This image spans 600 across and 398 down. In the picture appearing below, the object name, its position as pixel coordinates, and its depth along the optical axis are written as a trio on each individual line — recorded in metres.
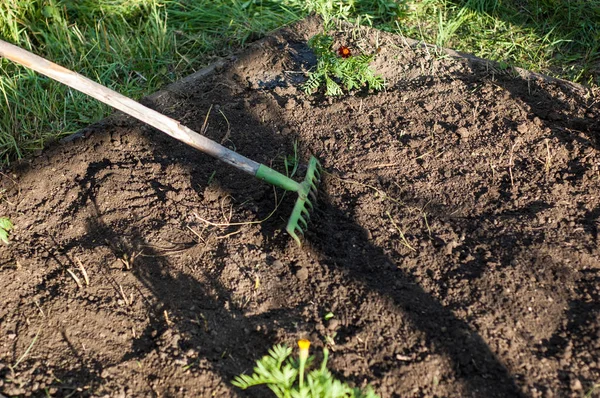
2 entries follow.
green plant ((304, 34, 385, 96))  3.26
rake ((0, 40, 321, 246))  2.43
